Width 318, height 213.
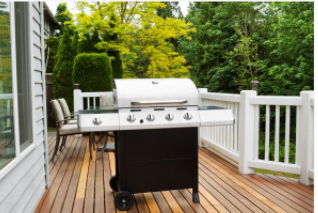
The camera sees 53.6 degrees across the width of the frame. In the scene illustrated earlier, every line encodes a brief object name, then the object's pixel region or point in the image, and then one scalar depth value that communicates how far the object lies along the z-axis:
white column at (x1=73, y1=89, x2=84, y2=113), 6.70
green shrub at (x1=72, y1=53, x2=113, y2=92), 8.16
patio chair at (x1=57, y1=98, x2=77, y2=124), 5.42
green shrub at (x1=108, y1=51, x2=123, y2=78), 10.52
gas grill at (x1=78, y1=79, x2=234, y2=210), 2.54
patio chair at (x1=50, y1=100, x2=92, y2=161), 4.86
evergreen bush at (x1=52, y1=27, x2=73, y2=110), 9.82
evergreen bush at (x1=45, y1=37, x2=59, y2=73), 12.21
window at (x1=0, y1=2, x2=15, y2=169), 2.00
